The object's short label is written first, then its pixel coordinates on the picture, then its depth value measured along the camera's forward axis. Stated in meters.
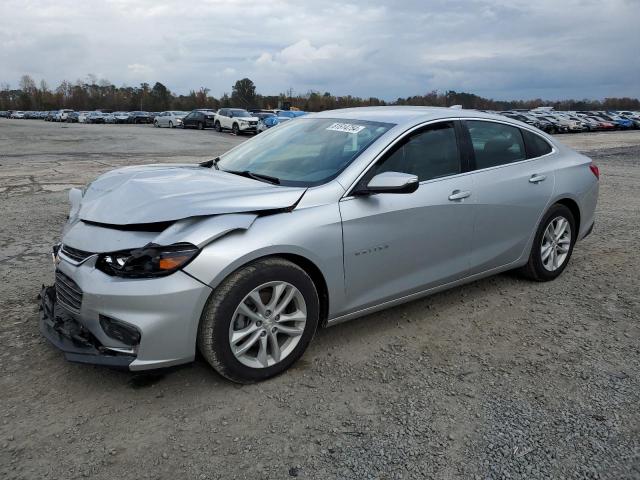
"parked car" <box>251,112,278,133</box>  31.05
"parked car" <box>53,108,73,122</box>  66.68
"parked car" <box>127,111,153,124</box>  57.41
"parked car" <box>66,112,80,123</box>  63.45
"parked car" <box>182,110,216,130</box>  37.94
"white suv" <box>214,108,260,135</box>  32.66
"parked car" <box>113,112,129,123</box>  58.75
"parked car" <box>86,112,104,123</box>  59.20
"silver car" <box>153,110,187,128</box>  43.19
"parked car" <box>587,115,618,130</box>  41.86
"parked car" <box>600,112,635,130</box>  44.28
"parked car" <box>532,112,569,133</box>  37.34
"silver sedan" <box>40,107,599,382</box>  2.79
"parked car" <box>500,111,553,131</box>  36.38
